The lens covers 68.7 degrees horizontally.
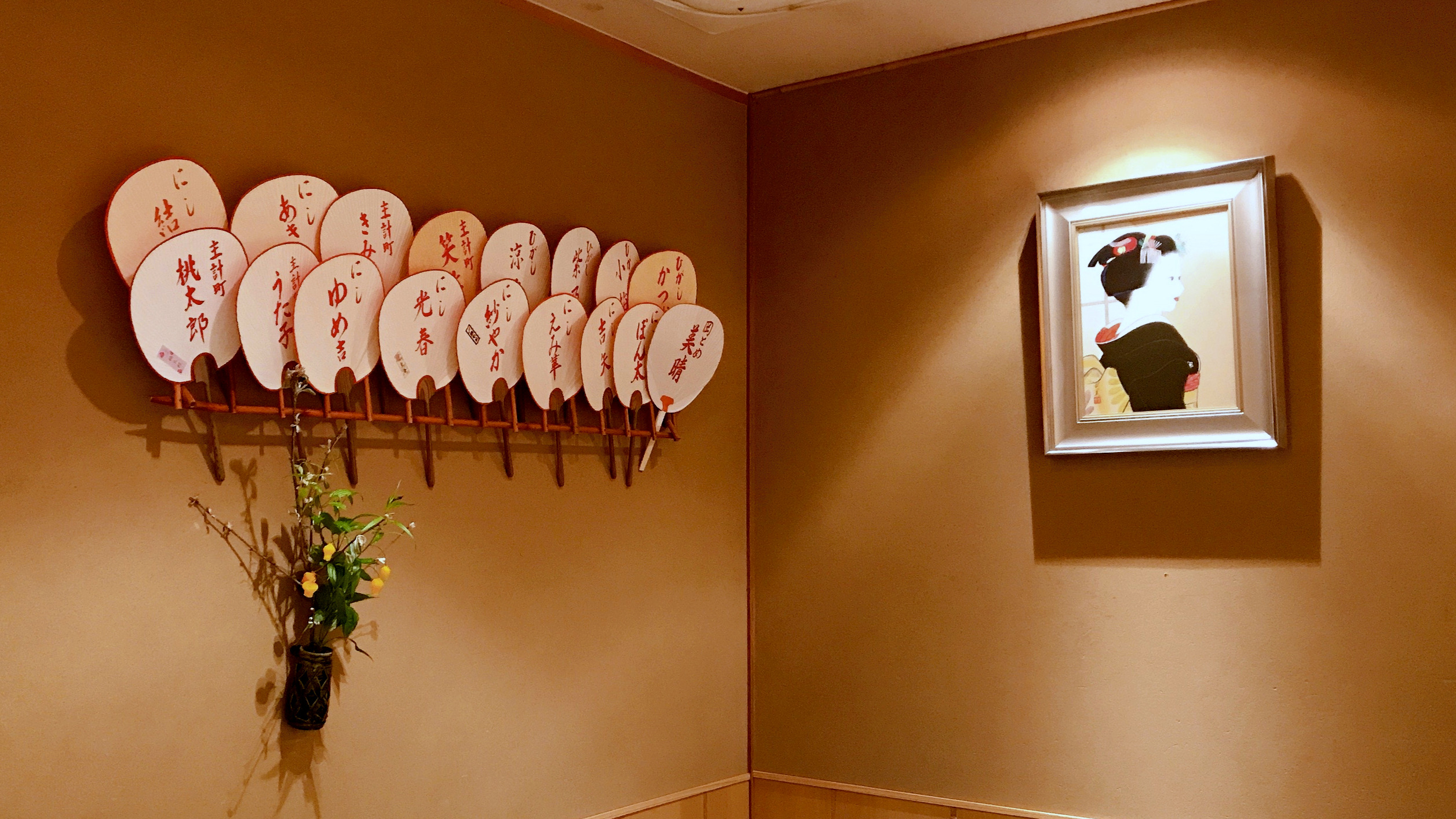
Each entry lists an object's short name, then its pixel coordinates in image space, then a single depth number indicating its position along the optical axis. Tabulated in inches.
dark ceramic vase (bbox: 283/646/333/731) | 73.6
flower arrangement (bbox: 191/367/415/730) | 73.8
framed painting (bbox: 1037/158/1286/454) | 90.7
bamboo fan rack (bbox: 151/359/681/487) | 72.7
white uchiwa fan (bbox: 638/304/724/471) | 103.3
